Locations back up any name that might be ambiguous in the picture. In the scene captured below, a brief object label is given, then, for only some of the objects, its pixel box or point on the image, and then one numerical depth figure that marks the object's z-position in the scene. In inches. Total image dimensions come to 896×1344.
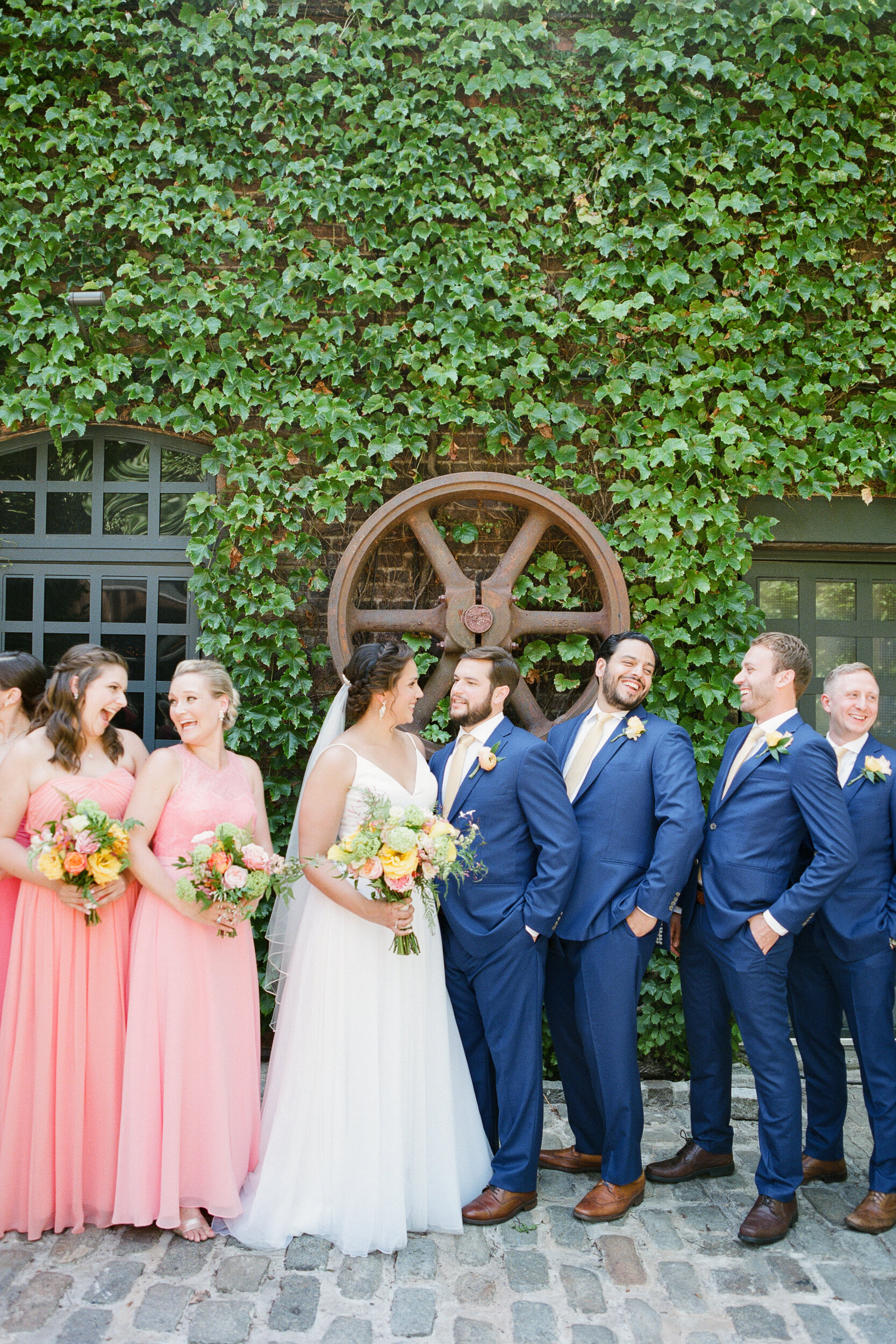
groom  122.3
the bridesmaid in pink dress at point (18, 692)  137.2
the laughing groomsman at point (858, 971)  125.6
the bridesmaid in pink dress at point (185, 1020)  116.3
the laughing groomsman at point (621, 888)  122.6
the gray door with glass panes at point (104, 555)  193.9
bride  115.6
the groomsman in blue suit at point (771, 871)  118.6
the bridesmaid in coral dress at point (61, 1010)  117.9
